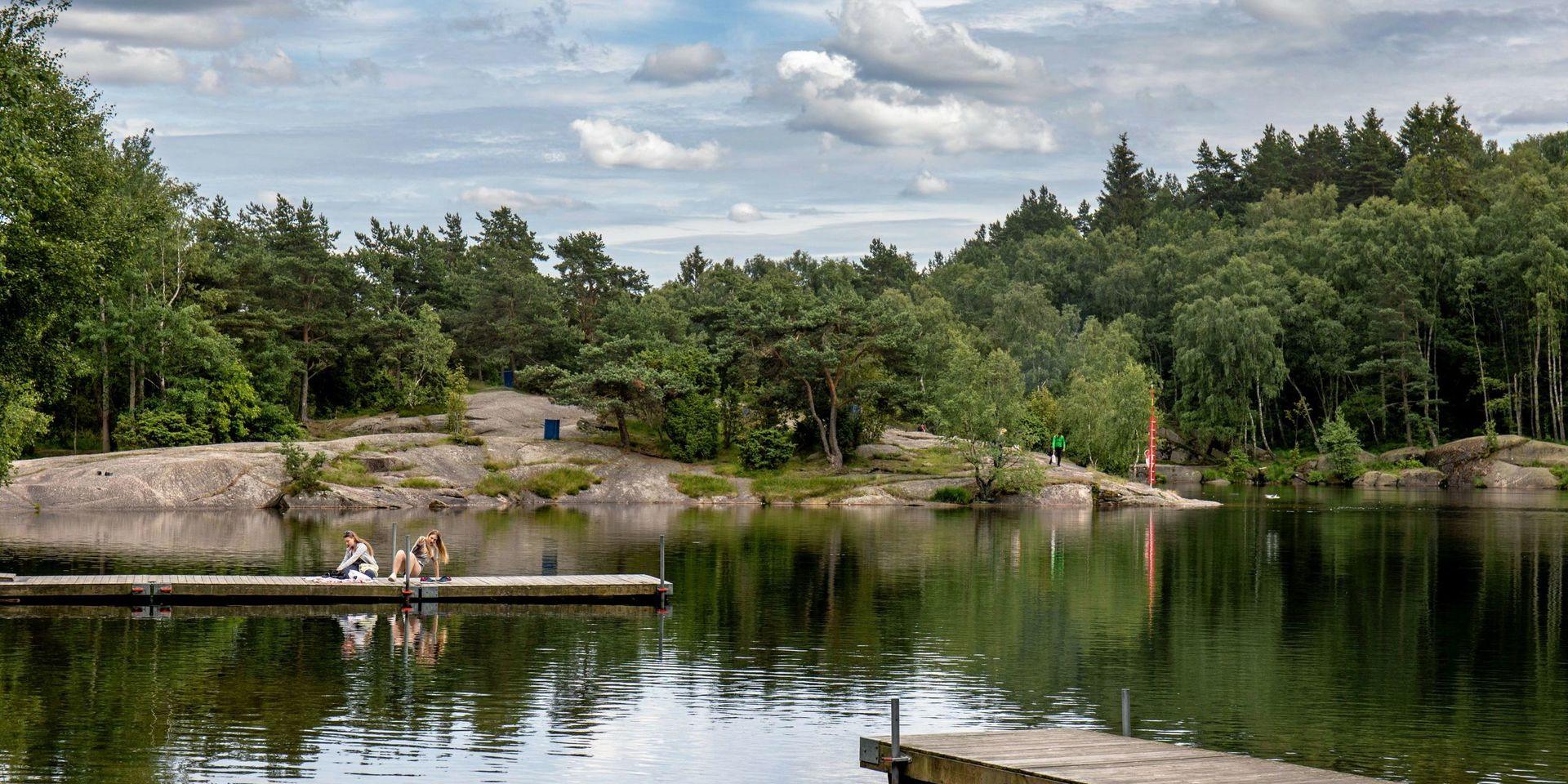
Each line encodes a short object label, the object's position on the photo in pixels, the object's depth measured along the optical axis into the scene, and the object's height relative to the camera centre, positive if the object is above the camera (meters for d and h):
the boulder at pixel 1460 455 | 102.25 -0.80
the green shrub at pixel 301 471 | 74.38 -2.07
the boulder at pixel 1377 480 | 104.81 -2.75
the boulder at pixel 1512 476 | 97.88 -2.23
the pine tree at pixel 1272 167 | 175.00 +34.32
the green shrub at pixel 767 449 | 84.62 -0.74
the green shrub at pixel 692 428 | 84.50 +0.46
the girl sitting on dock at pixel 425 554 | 37.62 -3.27
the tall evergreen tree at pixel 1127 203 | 190.38 +32.62
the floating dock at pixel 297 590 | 36.12 -4.08
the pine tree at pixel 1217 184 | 183.75 +33.91
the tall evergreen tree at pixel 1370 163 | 156.96 +31.31
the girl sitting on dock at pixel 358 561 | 37.94 -3.43
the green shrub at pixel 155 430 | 80.31 +0.00
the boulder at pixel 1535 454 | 99.56 -0.67
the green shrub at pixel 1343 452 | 106.38 -0.67
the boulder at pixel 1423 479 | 103.19 -2.61
